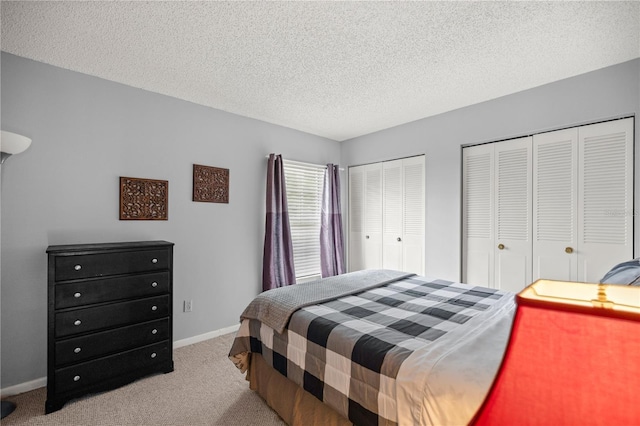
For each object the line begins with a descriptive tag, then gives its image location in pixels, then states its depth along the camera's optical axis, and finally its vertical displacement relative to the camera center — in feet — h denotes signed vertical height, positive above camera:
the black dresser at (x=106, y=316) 6.99 -2.79
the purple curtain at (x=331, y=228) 14.86 -0.84
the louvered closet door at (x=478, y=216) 10.91 -0.13
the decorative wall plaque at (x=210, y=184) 10.85 +1.05
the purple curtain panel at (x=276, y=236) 12.41 -1.08
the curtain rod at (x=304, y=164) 13.73 +2.41
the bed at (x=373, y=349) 3.90 -2.25
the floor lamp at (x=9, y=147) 6.57 +1.49
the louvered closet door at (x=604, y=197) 8.25 +0.48
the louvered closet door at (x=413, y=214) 12.93 -0.08
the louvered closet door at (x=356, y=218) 15.61 -0.33
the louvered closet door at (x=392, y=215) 13.78 -0.14
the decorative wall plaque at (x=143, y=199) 9.31 +0.41
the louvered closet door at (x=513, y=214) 10.04 -0.04
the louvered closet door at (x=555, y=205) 9.11 +0.27
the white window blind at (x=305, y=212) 13.96 -0.02
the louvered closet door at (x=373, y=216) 14.69 -0.21
